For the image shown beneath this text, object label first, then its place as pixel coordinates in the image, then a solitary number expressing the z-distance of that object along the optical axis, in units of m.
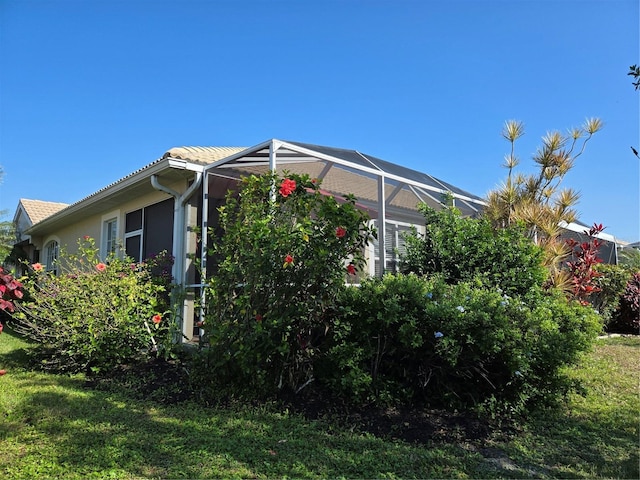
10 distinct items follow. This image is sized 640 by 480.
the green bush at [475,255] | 6.12
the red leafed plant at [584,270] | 8.56
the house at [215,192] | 6.79
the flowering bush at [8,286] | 3.23
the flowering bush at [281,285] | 4.45
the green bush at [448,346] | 4.04
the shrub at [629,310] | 10.34
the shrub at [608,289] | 9.95
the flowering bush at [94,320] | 6.05
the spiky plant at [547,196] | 8.25
